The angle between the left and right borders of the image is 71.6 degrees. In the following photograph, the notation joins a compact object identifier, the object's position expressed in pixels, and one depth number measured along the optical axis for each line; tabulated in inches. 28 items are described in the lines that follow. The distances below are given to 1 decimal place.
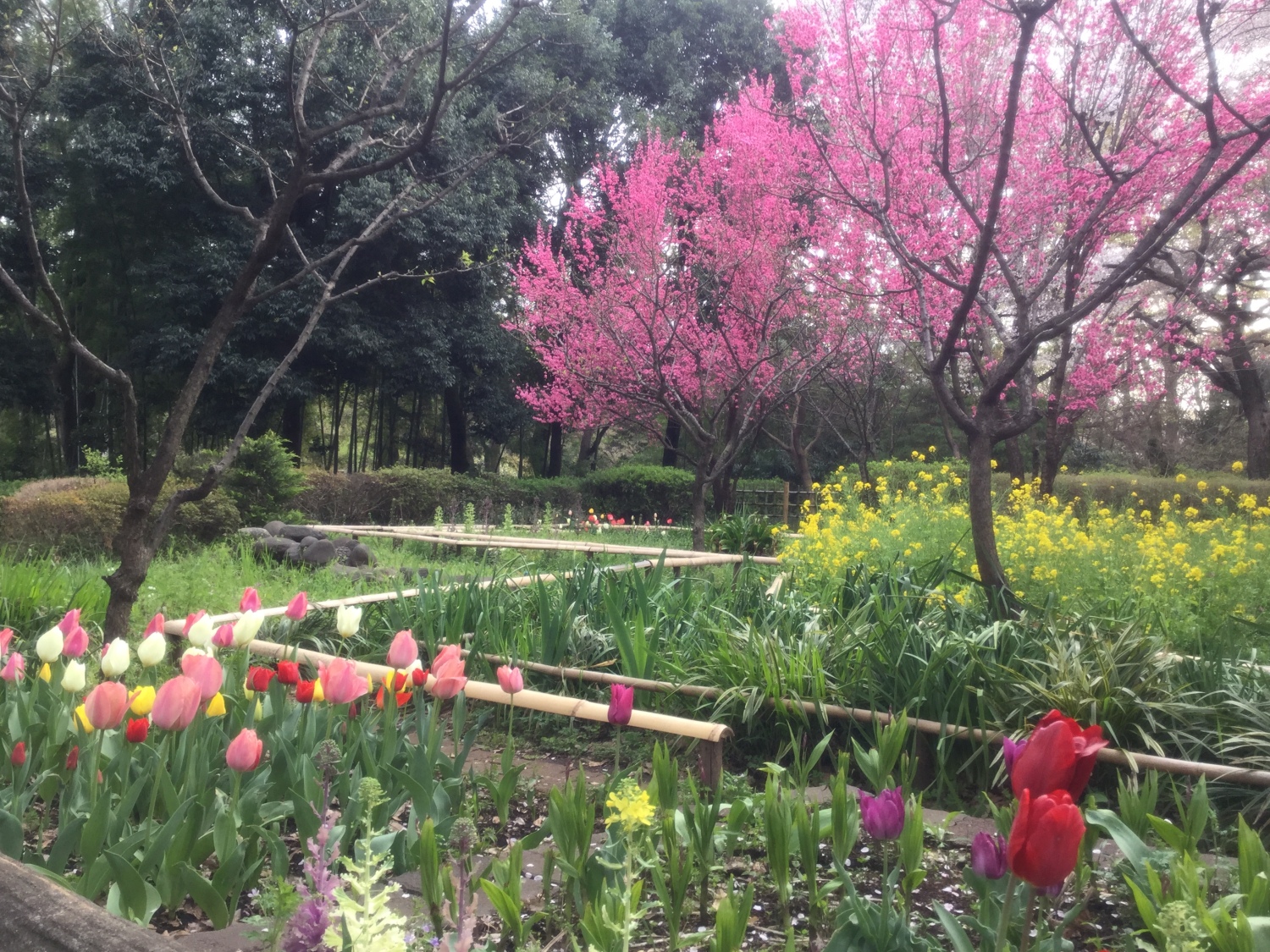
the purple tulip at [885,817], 53.9
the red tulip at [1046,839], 38.1
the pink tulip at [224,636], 86.2
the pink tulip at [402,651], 80.4
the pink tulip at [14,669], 80.0
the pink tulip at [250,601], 87.5
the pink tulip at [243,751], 63.8
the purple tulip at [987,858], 46.9
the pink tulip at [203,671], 70.2
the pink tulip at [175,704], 64.4
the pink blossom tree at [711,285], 371.9
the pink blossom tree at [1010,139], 147.4
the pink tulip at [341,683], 74.9
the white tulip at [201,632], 77.4
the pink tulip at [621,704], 78.4
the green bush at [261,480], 394.3
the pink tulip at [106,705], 65.4
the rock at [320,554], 298.2
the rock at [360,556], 306.7
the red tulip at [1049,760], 42.7
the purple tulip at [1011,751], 48.6
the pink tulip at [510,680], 84.8
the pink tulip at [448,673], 80.3
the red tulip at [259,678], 82.4
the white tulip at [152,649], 78.3
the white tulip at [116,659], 72.9
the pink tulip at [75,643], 81.0
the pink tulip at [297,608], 93.1
